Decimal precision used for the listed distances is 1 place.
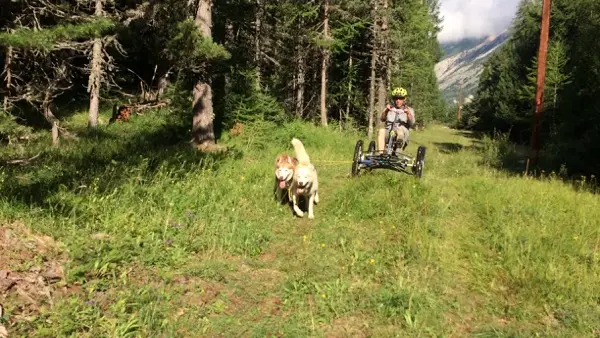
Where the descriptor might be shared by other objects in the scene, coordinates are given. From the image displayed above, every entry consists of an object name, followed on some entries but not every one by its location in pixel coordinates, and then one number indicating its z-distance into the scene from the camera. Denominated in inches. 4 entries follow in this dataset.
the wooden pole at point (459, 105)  2903.5
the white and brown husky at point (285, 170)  287.4
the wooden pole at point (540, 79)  587.2
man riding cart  357.7
